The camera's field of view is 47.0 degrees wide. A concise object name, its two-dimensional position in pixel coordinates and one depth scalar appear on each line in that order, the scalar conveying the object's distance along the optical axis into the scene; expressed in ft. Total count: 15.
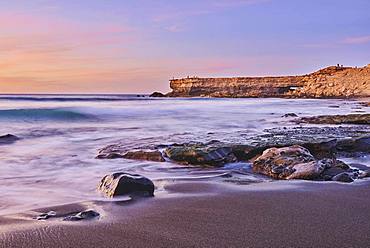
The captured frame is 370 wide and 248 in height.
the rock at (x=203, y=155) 20.70
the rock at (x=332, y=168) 16.28
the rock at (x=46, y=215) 11.51
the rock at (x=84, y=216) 11.32
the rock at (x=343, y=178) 15.57
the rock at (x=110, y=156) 23.22
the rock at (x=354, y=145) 23.03
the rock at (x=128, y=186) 13.98
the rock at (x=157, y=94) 323.41
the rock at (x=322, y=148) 22.81
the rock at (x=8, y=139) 33.45
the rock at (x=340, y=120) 42.04
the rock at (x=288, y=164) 16.57
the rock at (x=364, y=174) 16.41
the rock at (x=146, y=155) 22.04
